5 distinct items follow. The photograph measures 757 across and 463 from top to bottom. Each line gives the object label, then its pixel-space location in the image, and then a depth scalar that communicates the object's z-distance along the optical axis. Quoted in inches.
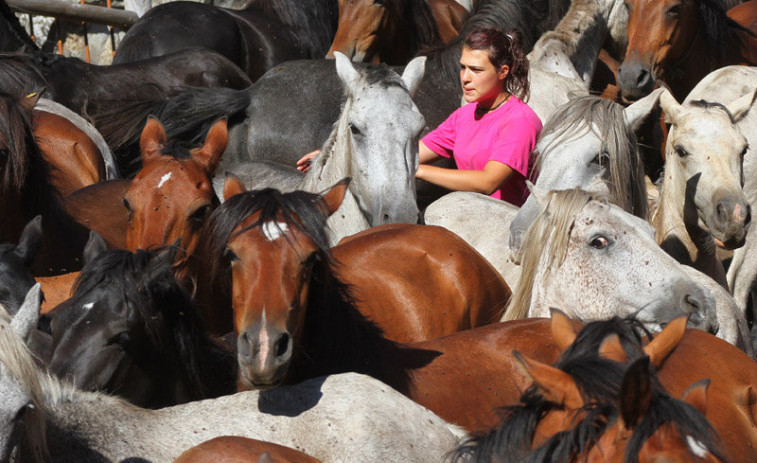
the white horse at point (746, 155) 439.2
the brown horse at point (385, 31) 568.7
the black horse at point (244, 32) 643.5
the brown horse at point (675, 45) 502.6
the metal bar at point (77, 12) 704.4
